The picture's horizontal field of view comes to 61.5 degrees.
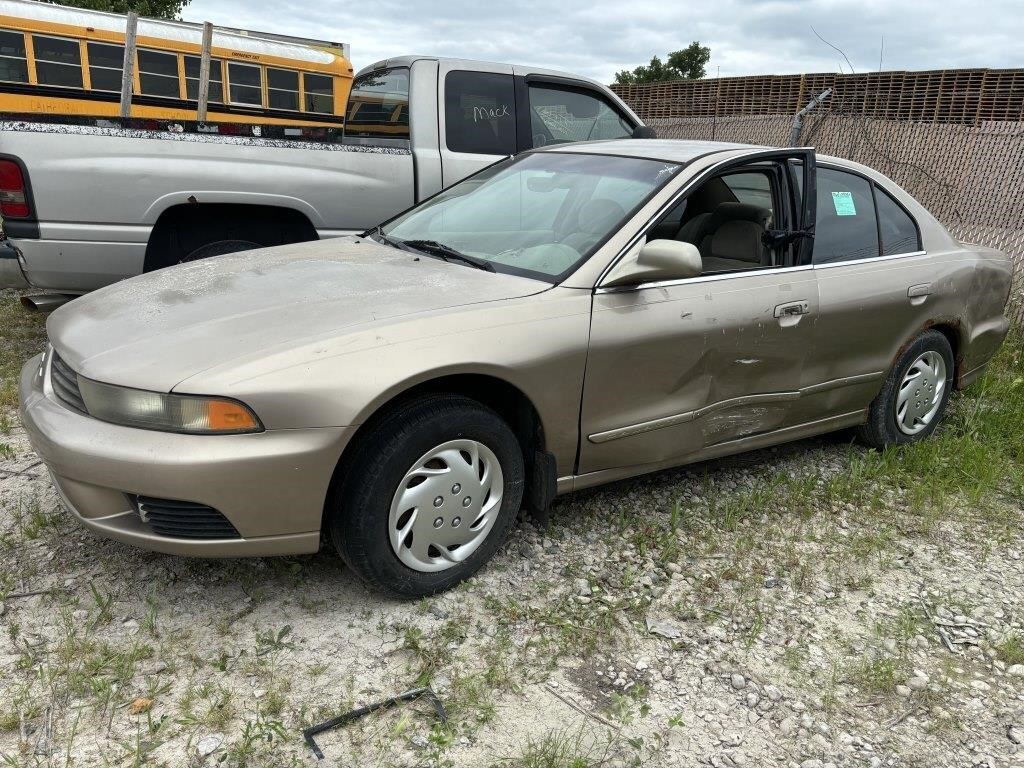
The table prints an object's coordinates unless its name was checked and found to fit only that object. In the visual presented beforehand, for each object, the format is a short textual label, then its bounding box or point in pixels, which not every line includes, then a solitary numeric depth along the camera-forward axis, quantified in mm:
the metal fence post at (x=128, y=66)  8203
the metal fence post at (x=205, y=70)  8297
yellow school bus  11891
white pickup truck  4652
